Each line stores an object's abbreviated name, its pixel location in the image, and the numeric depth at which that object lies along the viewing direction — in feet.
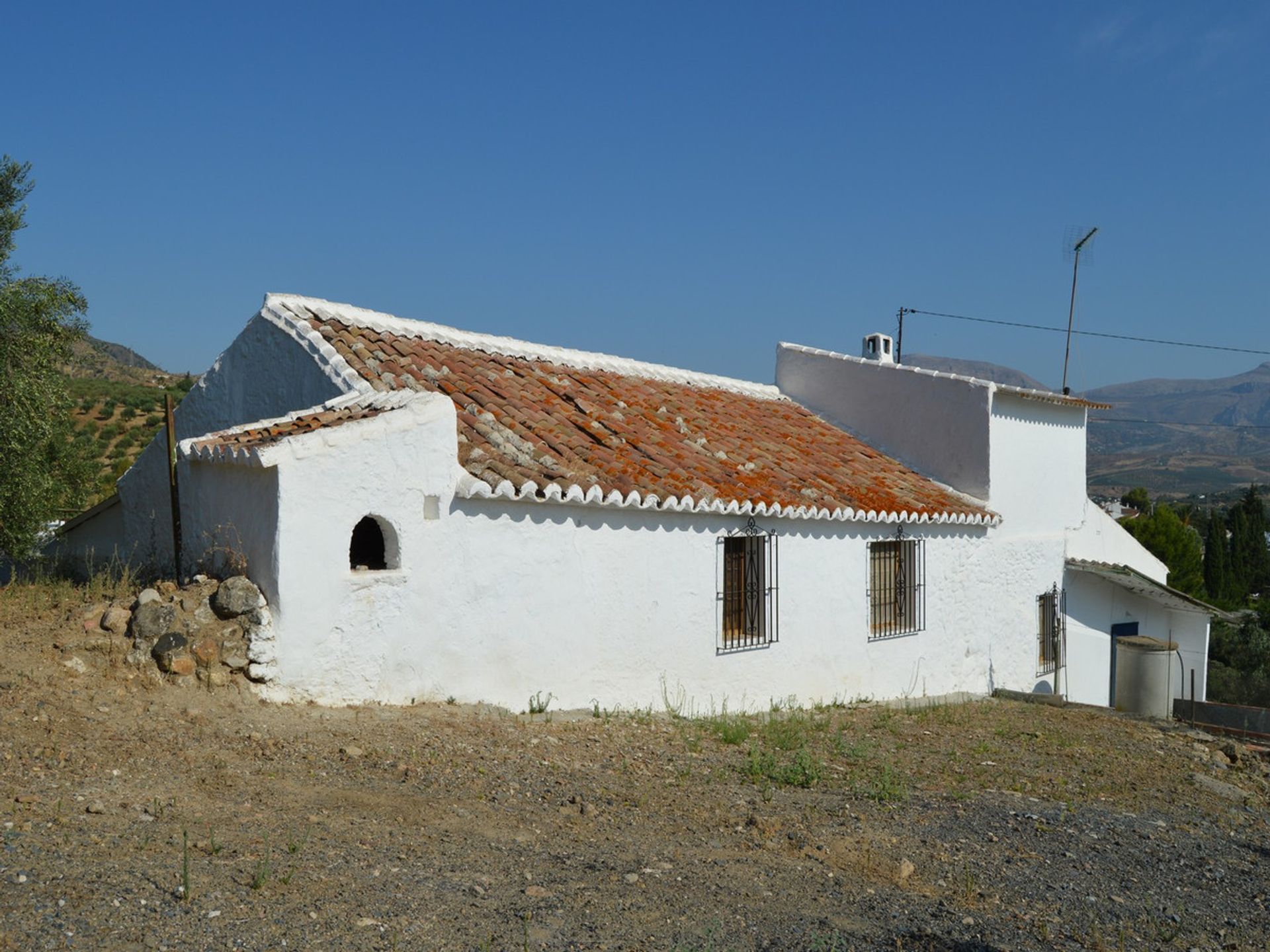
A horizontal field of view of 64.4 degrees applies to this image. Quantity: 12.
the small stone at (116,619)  24.00
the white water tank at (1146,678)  46.75
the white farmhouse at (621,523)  25.58
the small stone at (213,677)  23.47
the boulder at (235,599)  23.90
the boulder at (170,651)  23.31
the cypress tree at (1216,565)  123.75
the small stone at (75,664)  22.94
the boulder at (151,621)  23.68
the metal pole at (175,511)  29.30
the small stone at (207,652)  23.56
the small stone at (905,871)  17.83
